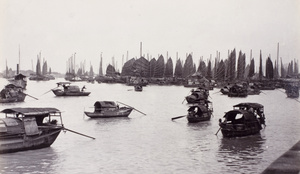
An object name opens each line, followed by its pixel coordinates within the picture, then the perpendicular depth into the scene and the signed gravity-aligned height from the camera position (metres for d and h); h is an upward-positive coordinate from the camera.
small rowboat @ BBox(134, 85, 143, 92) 97.50 -2.02
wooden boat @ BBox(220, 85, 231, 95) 88.97 -2.67
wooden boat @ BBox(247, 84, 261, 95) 89.39 -2.71
